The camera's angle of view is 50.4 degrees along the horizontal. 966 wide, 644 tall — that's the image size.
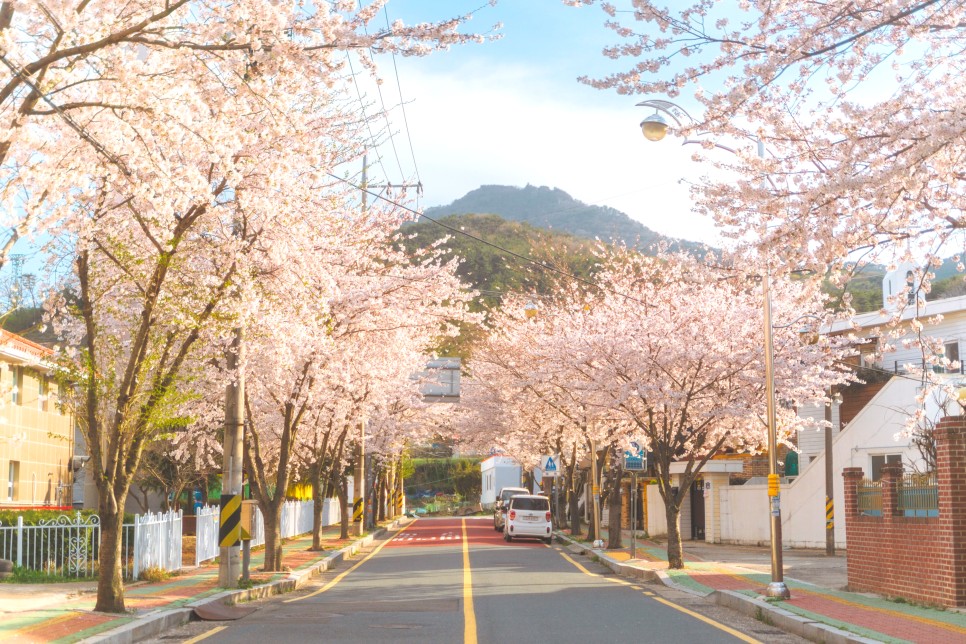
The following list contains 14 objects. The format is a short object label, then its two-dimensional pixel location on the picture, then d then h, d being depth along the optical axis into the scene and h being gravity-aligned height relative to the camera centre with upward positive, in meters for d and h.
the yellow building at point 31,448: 30.80 -0.27
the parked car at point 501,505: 46.69 -3.24
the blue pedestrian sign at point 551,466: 41.59 -1.34
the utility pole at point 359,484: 39.03 -1.91
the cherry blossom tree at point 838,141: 9.12 +2.82
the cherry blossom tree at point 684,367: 24.25 +1.59
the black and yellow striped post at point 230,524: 18.12 -1.52
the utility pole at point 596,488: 32.74 -1.78
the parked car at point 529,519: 38.16 -3.15
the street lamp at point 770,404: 17.08 +0.46
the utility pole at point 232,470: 18.17 -0.60
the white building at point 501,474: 81.99 -3.20
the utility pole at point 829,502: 29.78 -2.10
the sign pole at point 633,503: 27.73 -2.01
